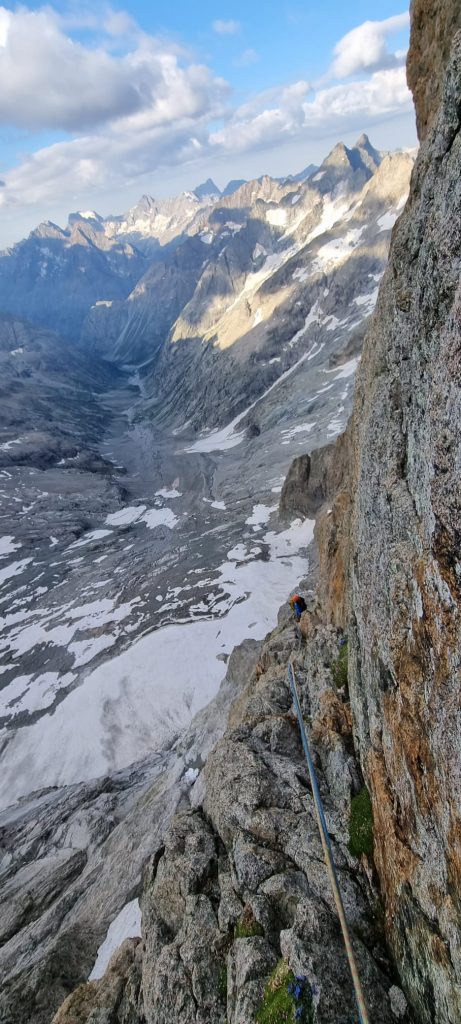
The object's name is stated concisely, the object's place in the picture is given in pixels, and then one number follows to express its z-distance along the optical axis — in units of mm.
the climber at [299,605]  32219
